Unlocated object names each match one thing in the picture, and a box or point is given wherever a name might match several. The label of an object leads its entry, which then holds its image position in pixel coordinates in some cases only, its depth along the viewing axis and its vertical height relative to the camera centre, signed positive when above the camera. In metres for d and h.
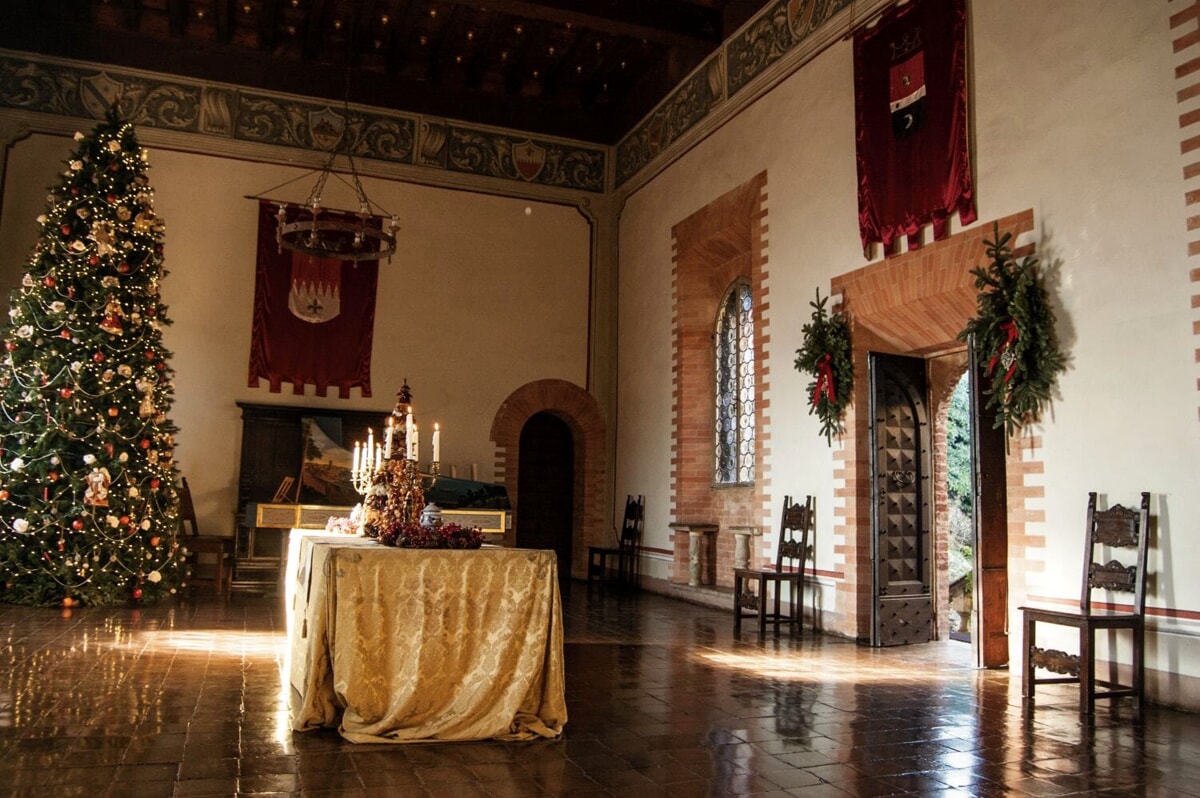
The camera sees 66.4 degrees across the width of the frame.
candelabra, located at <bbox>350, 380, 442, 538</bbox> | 4.88 +0.09
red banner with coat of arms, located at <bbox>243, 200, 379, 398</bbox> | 11.42 +2.22
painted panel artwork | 10.78 +0.35
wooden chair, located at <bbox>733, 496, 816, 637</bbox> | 7.92 -0.58
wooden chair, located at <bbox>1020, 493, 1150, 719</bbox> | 4.97 -0.55
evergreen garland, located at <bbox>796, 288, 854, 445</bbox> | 7.89 +1.24
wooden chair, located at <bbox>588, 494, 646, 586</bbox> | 11.70 -0.58
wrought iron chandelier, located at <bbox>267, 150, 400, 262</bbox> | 11.33 +3.46
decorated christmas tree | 8.11 +0.76
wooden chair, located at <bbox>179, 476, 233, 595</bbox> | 9.59 -0.61
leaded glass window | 10.34 +1.39
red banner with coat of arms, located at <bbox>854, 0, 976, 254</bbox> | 6.84 +3.06
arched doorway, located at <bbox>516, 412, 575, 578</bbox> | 12.96 +0.20
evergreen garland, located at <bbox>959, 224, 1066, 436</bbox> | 5.96 +1.17
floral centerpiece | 4.30 -0.18
